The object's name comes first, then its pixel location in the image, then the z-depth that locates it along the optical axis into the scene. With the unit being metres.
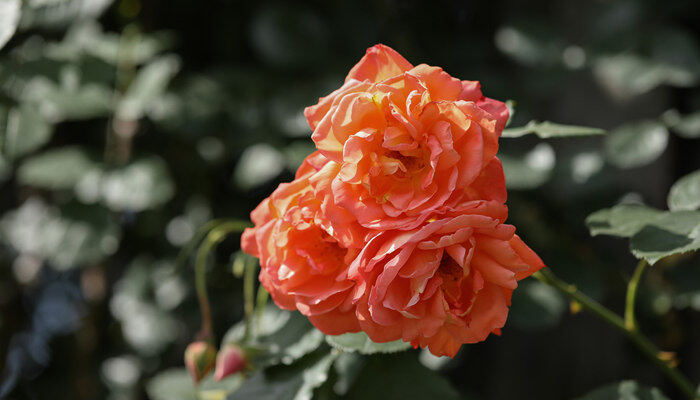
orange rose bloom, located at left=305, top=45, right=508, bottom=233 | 0.70
